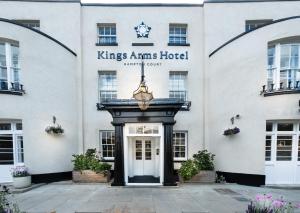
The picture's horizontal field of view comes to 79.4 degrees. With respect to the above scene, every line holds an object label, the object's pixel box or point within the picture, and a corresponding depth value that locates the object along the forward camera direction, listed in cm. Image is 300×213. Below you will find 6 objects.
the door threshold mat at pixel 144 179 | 914
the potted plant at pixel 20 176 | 817
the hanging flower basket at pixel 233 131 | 886
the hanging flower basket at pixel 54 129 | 920
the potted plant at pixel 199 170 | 906
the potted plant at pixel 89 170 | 913
